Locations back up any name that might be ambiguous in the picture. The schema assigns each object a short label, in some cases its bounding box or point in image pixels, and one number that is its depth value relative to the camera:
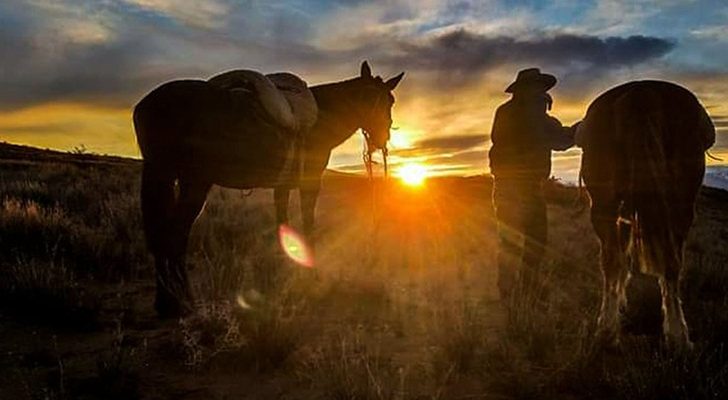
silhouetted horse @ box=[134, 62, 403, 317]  5.19
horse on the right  4.19
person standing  6.66
